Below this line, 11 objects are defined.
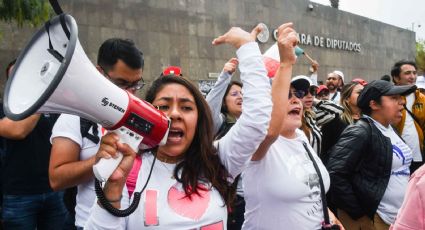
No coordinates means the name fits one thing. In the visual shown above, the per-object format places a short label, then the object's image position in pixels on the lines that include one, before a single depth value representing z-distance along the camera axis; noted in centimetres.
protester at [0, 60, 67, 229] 289
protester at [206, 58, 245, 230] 282
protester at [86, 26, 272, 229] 158
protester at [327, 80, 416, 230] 299
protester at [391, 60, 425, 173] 426
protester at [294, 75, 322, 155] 381
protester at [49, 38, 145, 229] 197
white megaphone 125
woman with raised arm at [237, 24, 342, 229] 215
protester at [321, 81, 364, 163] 442
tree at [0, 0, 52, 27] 424
